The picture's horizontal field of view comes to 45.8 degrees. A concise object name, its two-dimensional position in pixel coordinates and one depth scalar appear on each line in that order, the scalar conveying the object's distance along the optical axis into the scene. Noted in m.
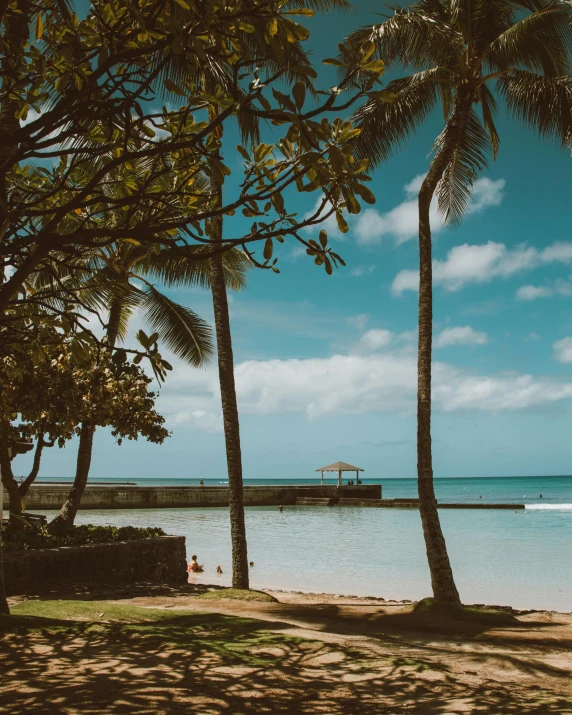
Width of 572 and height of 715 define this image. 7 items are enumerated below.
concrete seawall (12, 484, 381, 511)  46.60
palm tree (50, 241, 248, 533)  15.18
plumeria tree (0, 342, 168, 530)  12.02
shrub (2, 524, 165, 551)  12.79
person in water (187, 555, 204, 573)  19.33
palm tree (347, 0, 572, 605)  11.05
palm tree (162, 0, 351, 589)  12.02
